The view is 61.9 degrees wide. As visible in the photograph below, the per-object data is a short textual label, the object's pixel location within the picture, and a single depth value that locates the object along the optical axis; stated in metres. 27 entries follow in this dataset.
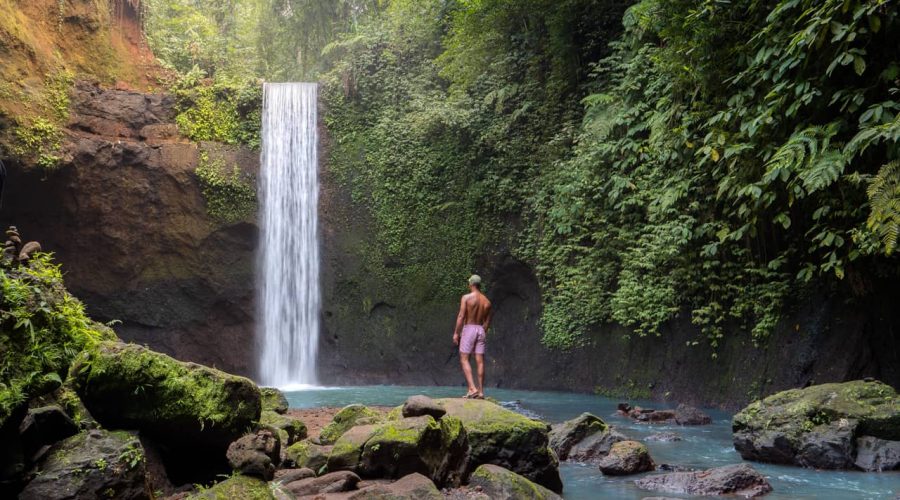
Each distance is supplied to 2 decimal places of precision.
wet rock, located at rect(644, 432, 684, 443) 8.79
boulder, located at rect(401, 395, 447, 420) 6.16
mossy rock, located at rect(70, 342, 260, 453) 5.09
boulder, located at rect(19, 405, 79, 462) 4.63
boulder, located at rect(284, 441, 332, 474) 6.09
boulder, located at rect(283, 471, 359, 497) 5.33
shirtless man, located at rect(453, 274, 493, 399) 10.51
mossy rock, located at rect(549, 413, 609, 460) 7.89
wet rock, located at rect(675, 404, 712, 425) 9.92
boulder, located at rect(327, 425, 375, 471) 5.79
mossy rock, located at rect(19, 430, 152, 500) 4.42
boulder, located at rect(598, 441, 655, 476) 6.91
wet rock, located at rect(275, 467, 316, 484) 5.71
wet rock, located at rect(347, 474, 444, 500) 5.09
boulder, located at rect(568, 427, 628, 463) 7.63
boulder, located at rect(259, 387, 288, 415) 9.27
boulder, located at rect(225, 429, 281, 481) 5.12
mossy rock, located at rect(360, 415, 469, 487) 5.64
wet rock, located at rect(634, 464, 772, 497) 6.11
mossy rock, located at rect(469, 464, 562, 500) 5.55
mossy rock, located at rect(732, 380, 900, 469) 7.12
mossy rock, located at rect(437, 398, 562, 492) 6.31
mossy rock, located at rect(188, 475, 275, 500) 4.71
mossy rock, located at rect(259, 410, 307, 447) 7.45
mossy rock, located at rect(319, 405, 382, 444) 7.02
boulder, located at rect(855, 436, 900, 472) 6.81
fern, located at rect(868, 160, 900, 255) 7.23
